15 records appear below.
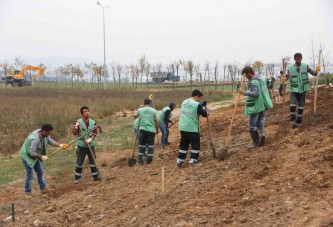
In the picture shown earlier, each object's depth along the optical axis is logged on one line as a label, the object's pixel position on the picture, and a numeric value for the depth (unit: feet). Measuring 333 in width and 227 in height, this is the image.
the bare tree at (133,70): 192.44
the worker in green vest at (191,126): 22.43
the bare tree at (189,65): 166.50
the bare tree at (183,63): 179.83
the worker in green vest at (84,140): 24.51
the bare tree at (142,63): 182.38
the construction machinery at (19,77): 139.23
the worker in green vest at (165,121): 31.17
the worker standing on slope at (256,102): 22.40
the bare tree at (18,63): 189.71
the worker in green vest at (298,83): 24.53
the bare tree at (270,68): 160.56
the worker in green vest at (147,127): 27.17
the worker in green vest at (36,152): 22.88
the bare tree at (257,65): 153.25
